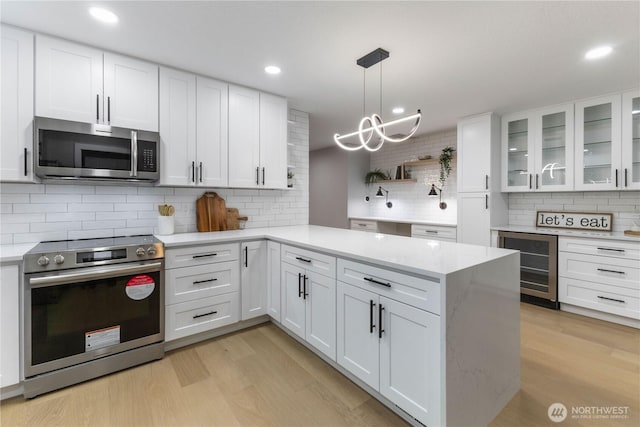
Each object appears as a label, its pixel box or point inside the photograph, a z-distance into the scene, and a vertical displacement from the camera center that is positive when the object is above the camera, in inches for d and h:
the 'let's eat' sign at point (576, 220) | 136.1 -4.3
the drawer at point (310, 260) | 82.2 -15.6
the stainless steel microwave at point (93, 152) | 83.0 +17.9
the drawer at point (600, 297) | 115.5 -36.2
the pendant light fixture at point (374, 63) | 88.7 +50.2
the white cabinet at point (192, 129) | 104.9 +30.6
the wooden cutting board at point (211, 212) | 120.3 -1.1
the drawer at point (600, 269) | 115.5 -24.4
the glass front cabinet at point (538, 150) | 139.5 +31.5
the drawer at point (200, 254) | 94.6 -15.5
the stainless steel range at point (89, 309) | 73.8 -28.0
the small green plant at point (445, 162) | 186.7 +31.7
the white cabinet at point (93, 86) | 84.9 +39.1
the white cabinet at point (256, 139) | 120.9 +31.0
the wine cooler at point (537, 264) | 134.5 -25.8
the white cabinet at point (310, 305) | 82.7 -30.2
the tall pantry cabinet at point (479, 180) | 154.6 +16.9
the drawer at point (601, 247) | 115.3 -15.1
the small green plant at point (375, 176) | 234.1 +28.1
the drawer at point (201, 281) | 94.7 -24.7
